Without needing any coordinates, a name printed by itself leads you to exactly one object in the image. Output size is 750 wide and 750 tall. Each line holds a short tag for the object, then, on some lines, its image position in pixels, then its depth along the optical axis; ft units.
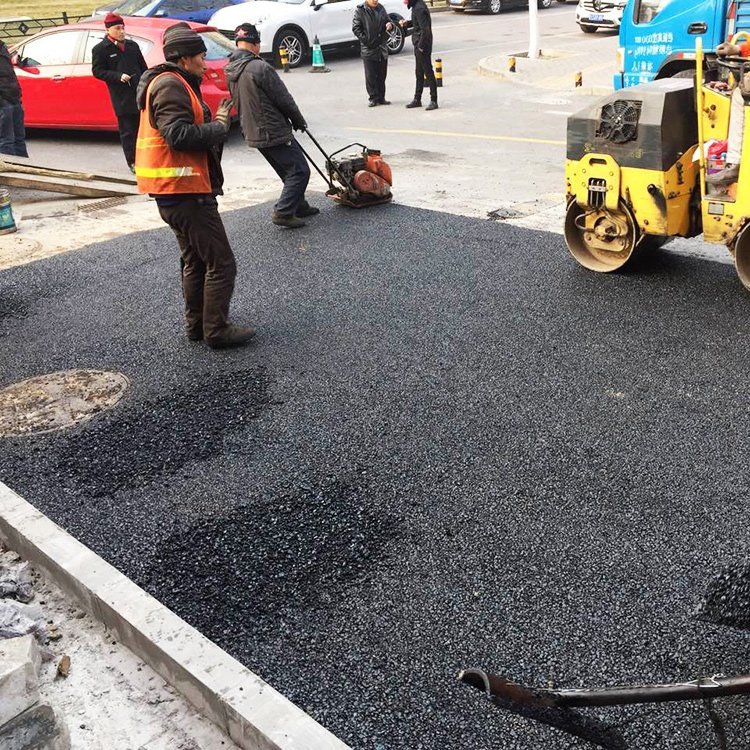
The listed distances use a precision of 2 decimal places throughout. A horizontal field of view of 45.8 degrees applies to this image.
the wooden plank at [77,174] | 37.09
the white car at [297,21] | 63.21
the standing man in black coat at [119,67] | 37.63
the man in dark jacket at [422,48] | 48.24
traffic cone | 64.49
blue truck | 34.60
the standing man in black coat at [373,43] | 50.65
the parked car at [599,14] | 70.28
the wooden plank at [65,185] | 35.17
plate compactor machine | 30.89
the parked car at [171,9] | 60.75
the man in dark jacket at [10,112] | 37.93
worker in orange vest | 18.56
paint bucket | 31.65
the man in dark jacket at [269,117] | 27.45
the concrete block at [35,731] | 9.36
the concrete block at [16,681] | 9.32
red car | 44.39
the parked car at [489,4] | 92.38
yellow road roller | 19.92
